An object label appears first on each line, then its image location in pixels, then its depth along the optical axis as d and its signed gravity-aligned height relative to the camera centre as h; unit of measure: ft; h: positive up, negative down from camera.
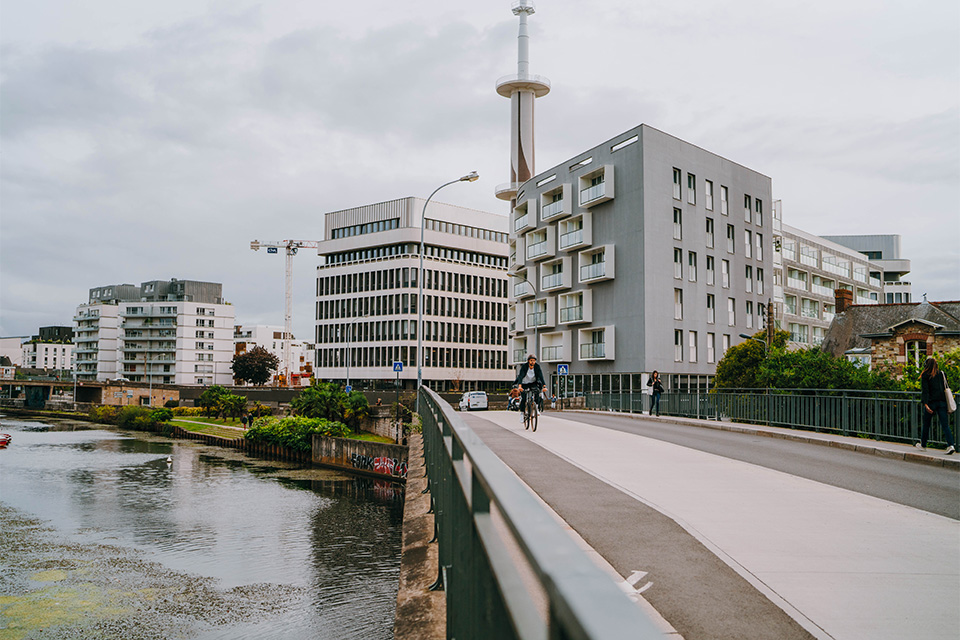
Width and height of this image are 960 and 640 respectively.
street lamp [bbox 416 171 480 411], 115.85 +10.31
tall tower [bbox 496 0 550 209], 239.71 +81.36
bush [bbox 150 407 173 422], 314.96 -17.60
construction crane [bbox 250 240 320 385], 599.57 +97.48
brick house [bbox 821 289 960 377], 133.80 +6.88
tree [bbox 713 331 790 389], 124.47 +1.29
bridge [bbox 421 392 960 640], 4.64 -5.17
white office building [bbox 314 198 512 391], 319.06 +32.69
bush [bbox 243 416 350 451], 210.79 -16.47
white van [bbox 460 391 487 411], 168.25 -6.36
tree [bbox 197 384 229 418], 312.29 -10.50
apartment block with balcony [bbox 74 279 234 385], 469.16 +23.29
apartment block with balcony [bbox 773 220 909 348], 232.53 +30.55
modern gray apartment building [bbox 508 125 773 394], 166.91 +26.05
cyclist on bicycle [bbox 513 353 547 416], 63.62 -0.42
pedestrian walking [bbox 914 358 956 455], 47.60 -1.32
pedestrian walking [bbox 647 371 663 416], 98.94 -2.24
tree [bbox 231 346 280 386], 434.30 +2.80
